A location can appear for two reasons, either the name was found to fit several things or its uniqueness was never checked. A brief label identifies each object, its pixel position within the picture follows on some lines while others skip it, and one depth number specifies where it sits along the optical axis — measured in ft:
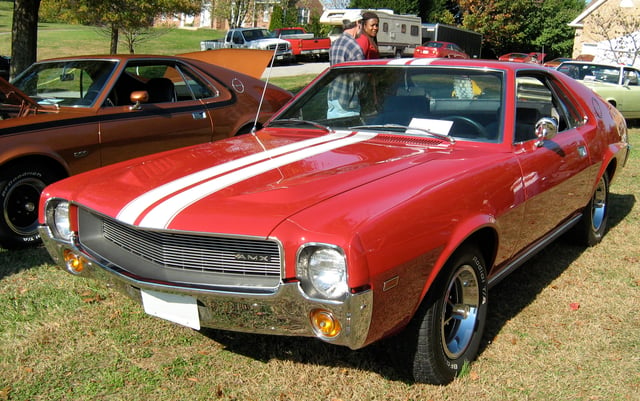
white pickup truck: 92.79
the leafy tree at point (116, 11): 45.75
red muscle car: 7.89
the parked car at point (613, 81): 40.37
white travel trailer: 100.89
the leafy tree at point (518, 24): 134.72
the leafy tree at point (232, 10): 114.42
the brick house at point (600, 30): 87.61
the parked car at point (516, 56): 112.98
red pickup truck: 99.19
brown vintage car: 15.57
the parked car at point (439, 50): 94.32
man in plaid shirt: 13.32
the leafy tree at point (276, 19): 135.85
